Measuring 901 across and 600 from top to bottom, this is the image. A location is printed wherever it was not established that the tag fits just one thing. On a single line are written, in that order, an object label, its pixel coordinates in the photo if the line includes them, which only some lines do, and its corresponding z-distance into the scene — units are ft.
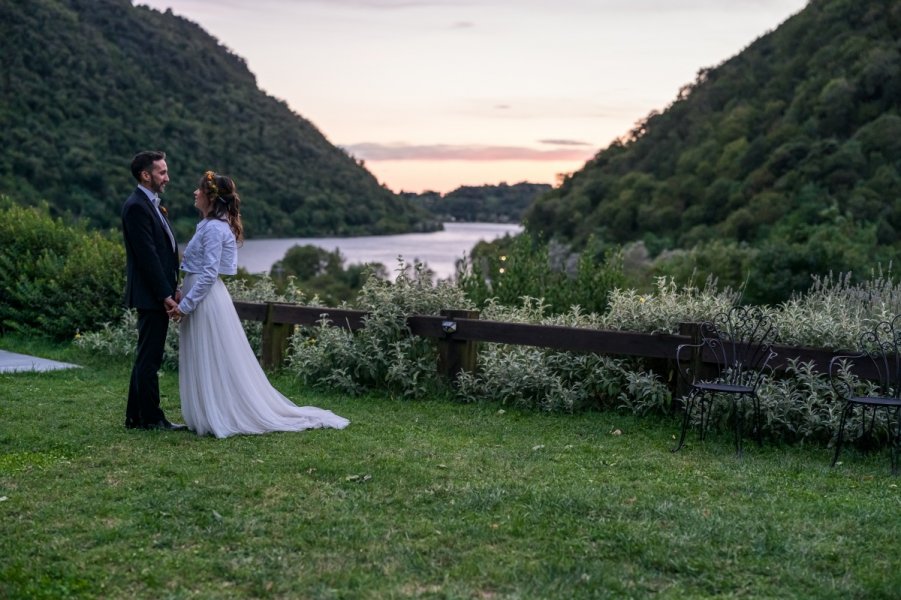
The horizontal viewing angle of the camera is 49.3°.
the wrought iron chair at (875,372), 24.39
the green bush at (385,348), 33.06
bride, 25.44
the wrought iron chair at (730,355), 26.25
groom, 25.18
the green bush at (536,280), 43.09
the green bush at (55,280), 46.68
